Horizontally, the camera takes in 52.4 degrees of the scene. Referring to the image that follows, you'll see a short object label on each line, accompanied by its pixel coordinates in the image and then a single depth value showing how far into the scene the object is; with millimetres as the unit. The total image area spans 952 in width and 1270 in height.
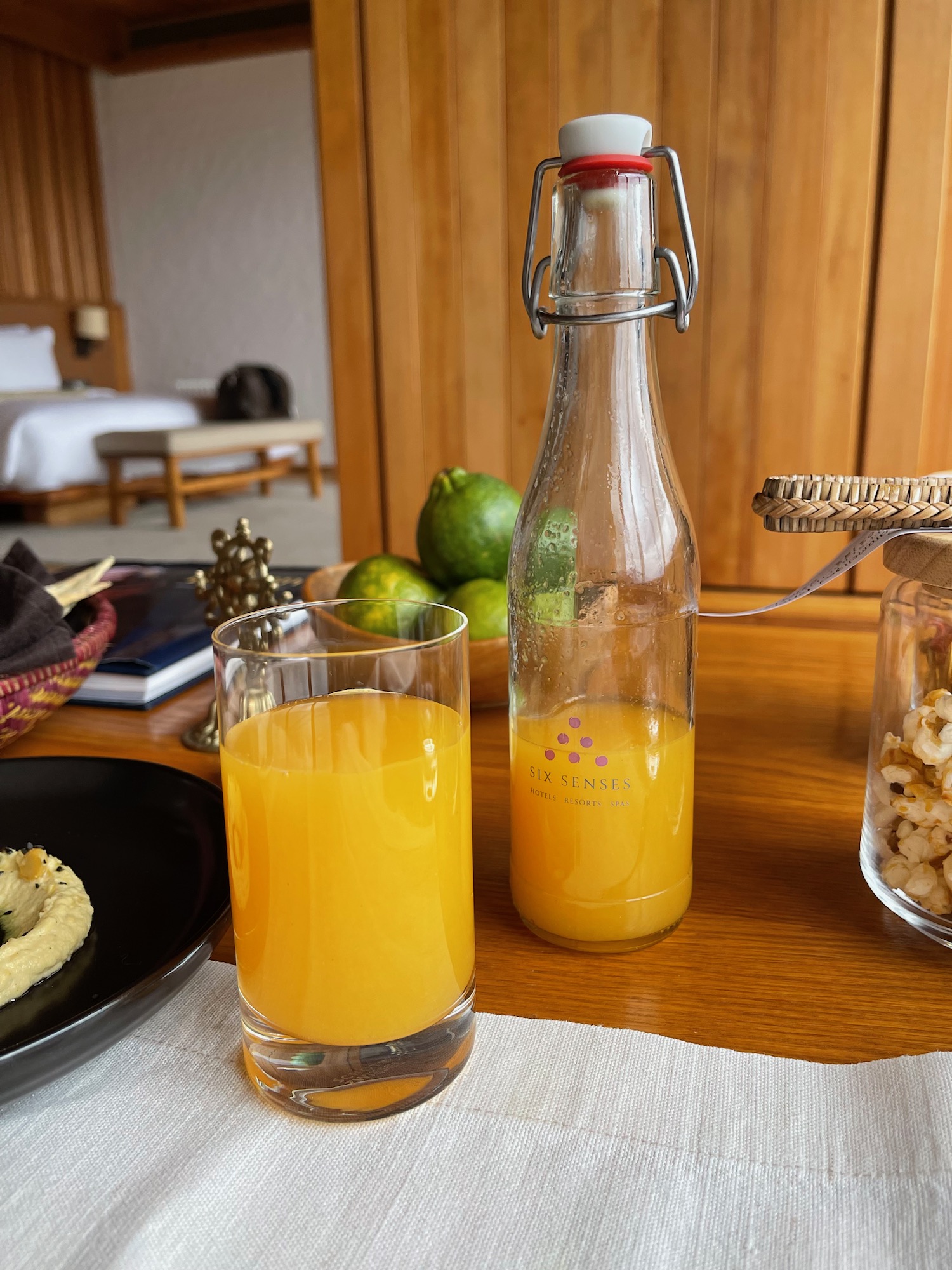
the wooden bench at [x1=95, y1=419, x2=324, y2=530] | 5215
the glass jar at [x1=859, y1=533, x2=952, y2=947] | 443
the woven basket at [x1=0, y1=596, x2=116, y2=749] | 677
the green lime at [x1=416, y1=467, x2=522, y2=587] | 835
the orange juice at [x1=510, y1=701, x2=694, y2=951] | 458
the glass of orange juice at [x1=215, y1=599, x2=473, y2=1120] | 364
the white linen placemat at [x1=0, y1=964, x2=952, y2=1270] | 315
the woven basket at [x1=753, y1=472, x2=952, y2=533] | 428
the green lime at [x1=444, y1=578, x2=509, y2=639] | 778
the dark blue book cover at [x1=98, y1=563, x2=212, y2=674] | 879
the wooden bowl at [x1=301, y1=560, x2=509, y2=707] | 763
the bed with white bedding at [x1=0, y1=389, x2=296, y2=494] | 5016
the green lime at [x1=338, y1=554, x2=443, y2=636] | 830
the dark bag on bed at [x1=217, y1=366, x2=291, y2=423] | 6410
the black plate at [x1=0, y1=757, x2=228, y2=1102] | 365
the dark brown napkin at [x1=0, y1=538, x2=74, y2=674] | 696
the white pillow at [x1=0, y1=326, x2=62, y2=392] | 6309
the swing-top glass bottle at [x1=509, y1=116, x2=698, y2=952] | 434
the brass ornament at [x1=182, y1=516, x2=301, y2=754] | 713
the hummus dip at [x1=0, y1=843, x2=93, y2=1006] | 404
